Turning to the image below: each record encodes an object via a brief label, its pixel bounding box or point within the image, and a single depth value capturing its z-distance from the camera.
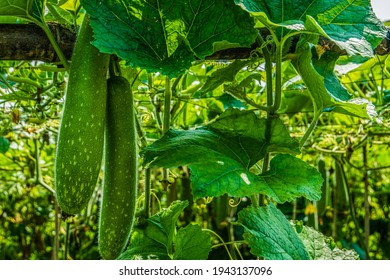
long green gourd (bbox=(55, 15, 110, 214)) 0.77
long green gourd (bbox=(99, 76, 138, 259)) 0.86
